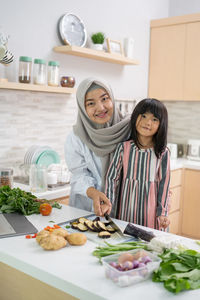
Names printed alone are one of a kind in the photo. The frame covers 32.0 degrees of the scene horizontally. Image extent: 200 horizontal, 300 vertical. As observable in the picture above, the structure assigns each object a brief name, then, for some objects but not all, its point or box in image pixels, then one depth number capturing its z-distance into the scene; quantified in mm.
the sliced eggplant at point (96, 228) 1517
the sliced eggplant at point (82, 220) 1595
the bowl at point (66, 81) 2949
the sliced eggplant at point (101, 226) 1525
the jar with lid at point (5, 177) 2295
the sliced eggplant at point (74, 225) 1540
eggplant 1406
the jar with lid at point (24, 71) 2635
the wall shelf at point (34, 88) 2475
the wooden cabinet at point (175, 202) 3509
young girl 1851
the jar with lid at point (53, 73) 2826
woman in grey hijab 1981
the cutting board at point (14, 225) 1478
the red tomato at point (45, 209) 1743
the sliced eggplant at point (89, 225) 1516
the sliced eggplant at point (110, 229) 1514
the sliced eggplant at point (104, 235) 1446
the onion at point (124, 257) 1117
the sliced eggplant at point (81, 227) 1519
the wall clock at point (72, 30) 3021
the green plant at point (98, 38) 3256
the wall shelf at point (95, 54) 2950
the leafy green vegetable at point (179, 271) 1018
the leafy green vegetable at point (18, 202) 1774
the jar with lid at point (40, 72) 2713
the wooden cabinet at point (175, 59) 3838
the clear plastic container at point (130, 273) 1041
